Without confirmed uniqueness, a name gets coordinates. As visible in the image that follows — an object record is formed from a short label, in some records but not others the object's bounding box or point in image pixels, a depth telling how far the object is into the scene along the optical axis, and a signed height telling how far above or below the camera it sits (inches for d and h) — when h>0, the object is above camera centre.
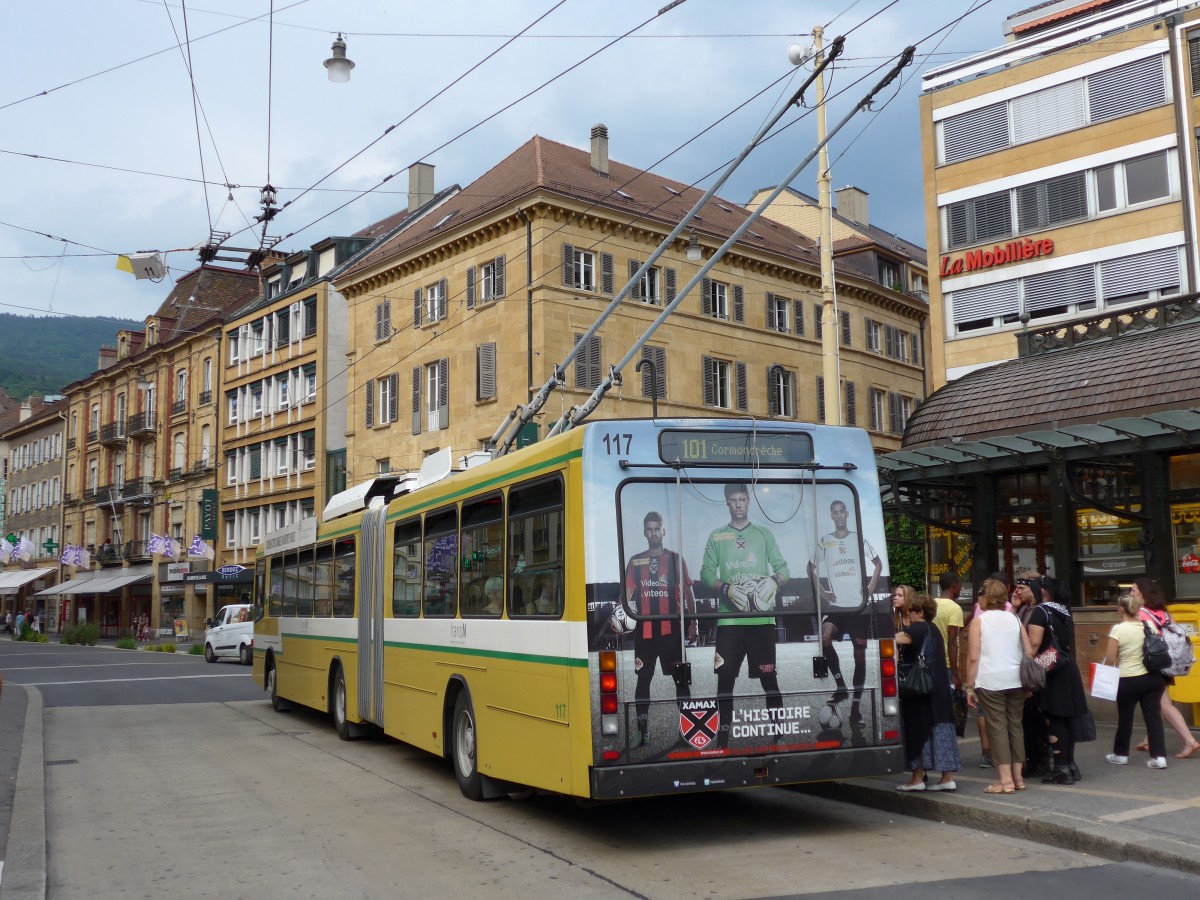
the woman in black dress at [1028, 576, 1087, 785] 393.1 -34.2
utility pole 731.4 +175.7
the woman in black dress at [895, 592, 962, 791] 382.0 -39.4
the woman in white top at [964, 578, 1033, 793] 378.6 -29.0
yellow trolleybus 331.0 -6.5
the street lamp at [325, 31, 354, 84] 658.8 +274.8
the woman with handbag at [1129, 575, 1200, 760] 429.7 -13.1
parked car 1528.7 -45.6
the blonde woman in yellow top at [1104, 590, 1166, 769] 418.3 -33.4
